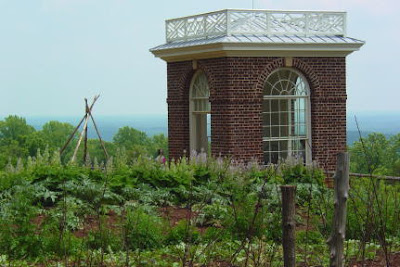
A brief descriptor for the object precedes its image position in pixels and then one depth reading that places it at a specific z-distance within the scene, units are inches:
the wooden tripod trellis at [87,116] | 945.3
